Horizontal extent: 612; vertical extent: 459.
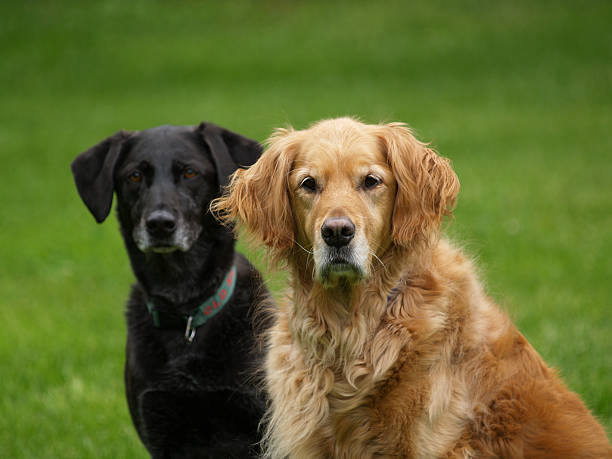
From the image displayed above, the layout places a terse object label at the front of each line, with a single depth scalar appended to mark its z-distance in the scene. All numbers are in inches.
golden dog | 256.4
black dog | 347.3
